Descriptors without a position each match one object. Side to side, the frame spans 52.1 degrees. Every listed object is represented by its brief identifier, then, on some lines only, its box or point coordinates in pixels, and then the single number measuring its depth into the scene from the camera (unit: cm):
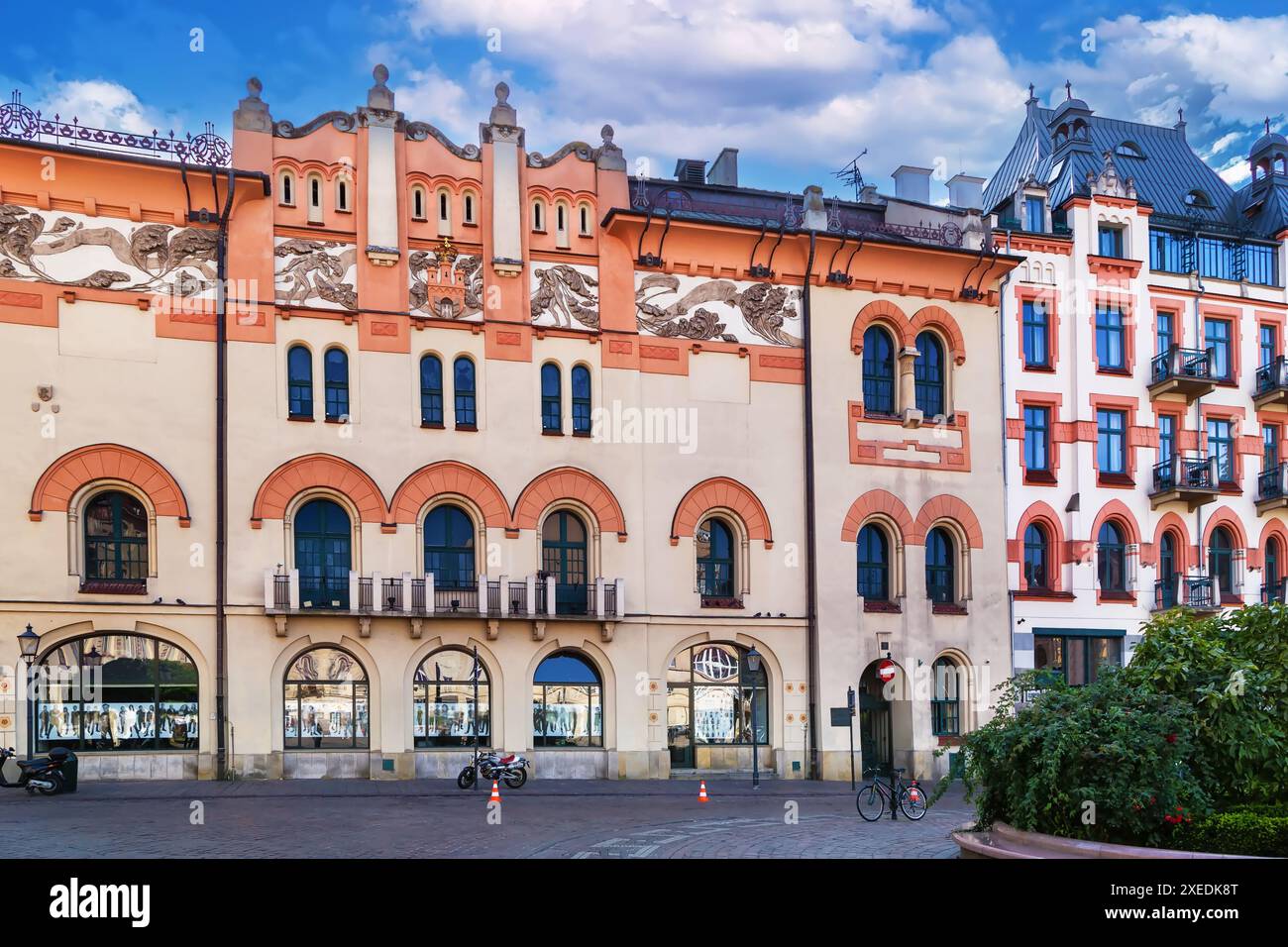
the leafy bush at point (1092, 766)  1530
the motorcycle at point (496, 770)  3058
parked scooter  2703
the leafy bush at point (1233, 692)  1639
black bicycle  2588
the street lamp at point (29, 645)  2877
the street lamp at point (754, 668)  3208
